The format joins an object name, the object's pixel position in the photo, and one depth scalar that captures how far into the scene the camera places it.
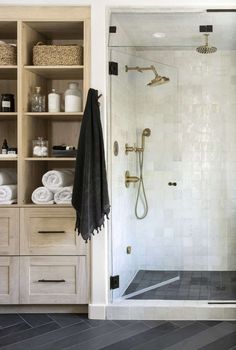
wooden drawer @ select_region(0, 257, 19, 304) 2.83
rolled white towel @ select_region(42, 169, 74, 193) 2.86
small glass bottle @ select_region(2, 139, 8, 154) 2.97
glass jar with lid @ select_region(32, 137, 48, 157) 2.94
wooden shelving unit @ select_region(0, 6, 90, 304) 2.82
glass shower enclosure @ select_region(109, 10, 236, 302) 3.11
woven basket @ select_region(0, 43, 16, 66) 2.88
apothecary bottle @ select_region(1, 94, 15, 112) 3.00
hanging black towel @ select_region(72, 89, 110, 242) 2.62
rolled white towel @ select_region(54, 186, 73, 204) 2.84
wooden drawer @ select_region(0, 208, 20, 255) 2.83
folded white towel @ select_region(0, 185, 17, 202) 2.86
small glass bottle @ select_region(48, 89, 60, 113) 2.97
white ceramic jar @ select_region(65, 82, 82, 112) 2.93
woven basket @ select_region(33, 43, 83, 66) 2.89
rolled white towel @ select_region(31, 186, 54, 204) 2.83
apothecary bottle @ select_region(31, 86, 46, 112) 2.96
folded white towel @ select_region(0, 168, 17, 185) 2.94
